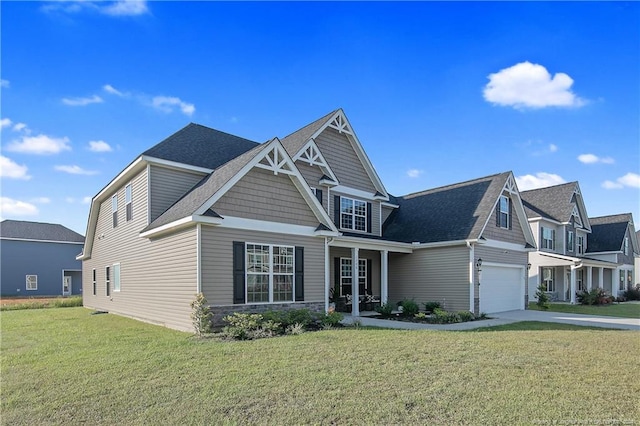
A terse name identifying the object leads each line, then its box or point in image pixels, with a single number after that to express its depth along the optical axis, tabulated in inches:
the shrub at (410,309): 627.8
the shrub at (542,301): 842.7
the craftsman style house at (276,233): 473.1
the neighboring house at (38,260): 1414.9
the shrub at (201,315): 420.8
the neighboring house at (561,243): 1059.7
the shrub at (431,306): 674.6
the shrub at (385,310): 639.1
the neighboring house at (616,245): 1322.6
